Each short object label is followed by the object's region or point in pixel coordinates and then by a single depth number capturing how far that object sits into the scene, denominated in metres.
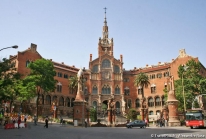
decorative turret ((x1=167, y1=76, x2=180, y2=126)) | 36.06
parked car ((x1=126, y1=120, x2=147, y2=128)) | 36.25
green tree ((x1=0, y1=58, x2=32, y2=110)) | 27.00
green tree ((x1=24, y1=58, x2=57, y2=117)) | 48.04
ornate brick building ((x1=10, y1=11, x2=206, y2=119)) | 67.69
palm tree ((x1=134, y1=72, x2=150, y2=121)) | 60.47
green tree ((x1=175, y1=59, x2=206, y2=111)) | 46.16
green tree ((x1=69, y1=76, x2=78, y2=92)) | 63.97
